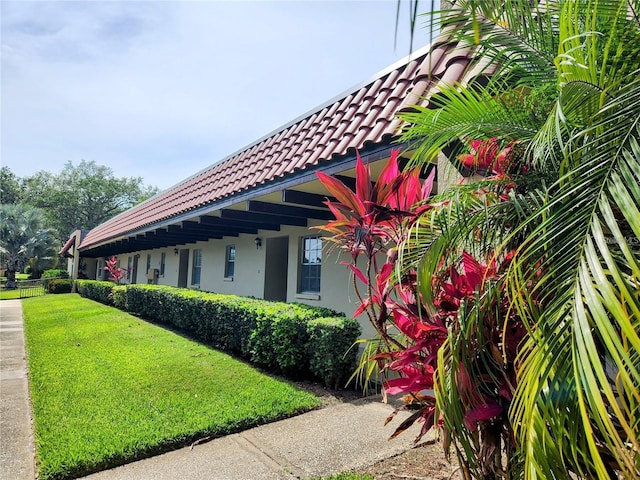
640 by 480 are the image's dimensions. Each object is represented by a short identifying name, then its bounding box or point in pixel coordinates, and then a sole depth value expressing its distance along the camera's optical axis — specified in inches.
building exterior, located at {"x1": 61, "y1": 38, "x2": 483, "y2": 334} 198.1
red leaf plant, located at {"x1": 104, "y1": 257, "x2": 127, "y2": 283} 813.7
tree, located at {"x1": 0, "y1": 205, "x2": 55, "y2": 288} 1362.0
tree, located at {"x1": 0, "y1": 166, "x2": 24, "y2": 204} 2261.3
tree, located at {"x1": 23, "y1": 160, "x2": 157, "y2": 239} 2234.3
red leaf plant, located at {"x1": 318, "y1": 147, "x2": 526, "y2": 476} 73.4
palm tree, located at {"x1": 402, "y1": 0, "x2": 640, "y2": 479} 47.6
